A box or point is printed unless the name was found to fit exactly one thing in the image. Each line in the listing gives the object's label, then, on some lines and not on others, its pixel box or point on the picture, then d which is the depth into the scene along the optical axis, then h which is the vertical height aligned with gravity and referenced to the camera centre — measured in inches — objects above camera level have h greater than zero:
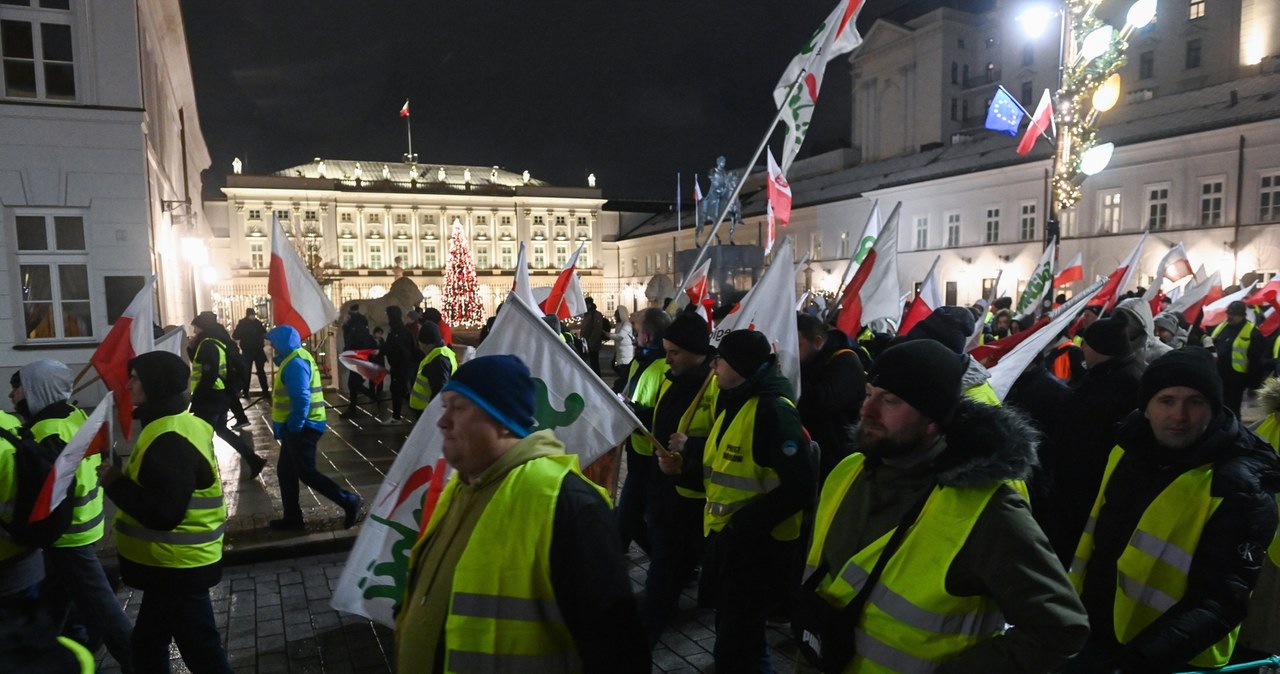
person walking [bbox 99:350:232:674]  126.7 -42.3
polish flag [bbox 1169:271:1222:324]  459.8 -12.7
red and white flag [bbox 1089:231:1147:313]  366.6 -0.9
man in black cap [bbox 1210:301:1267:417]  365.1 -37.8
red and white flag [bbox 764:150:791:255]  383.2 +46.9
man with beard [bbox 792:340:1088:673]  70.7 -27.9
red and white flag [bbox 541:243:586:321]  362.9 -6.5
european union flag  612.7 +142.0
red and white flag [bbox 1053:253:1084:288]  510.5 +4.7
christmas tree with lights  1190.9 -7.0
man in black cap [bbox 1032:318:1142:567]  160.9 -34.6
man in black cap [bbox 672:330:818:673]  131.3 -40.9
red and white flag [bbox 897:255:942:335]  294.0 -9.5
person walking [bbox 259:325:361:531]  245.6 -43.6
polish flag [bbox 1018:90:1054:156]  585.9 +128.3
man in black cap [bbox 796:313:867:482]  191.5 -27.9
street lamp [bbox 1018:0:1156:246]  540.4 +156.8
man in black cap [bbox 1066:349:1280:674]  91.8 -33.6
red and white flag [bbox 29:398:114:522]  131.1 -32.7
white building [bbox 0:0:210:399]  482.9 +77.4
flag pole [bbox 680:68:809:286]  225.6 +46.9
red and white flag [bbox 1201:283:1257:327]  419.8 -16.1
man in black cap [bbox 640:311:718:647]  163.2 -45.5
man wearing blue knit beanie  75.2 -30.6
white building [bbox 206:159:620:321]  2556.6 +229.6
